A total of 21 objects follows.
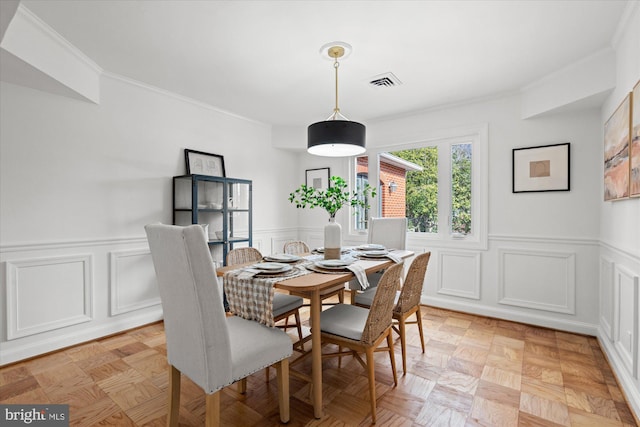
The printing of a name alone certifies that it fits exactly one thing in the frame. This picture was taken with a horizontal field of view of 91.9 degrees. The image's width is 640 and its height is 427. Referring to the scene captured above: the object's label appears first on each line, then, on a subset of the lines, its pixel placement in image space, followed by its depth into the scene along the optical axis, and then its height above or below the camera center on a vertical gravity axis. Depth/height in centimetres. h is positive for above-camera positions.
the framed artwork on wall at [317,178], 487 +57
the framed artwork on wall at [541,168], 305 +48
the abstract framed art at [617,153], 205 +46
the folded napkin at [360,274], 194 -38
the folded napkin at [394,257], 238 -34
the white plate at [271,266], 192 -34
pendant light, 220 +58
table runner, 174 -46
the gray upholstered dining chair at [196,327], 133 -53
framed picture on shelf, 356 +61
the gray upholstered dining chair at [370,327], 173 -68
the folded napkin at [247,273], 182 -36
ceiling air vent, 289 +130
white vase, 239 -21
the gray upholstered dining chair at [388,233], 320 -20
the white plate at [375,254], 248 -32
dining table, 166 -41
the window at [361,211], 456 +4
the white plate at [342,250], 278 -34
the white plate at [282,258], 233 -34
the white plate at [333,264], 205 -34
